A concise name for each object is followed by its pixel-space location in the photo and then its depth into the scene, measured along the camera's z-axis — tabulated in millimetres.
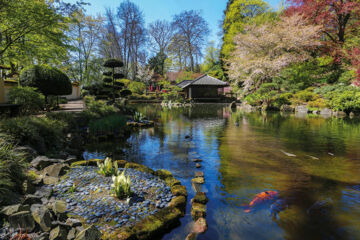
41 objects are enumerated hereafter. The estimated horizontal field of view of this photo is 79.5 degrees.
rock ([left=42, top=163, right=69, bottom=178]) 3938
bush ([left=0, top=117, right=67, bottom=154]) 5133
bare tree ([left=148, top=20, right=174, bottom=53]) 42769
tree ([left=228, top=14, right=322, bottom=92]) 21531
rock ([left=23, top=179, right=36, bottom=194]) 3190
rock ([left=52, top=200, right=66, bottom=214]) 2717
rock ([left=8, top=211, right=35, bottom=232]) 2314
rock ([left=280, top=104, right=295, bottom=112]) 19916
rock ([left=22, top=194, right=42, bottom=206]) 2812
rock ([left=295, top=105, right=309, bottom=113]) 18642
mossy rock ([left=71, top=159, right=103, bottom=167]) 4697
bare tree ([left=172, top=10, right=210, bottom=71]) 41969
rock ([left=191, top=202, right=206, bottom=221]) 3258
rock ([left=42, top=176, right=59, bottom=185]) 3662
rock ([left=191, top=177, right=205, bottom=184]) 4595
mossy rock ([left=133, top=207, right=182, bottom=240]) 2729
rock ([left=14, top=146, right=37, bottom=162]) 4367
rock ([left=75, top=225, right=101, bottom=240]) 2279
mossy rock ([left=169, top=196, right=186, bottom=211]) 3362
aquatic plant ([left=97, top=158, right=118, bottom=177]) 4078
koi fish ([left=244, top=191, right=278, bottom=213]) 3674
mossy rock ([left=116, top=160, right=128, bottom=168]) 4854
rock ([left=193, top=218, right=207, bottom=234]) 2986
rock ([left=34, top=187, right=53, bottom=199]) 3188
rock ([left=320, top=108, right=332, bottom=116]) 17041
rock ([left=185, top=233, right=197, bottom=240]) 2815
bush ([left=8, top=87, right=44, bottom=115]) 9242
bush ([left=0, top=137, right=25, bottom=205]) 2799
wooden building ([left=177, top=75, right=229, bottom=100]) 32284
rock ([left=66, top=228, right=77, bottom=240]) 2359
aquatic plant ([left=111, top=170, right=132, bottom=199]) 3328
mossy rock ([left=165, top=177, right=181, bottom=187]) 4059
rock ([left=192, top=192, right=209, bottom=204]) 3666
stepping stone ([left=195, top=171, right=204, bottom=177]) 4895
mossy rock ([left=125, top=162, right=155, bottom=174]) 4614
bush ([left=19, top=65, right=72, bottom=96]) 11648
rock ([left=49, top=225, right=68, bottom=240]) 2271
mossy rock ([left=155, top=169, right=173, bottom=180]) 4422
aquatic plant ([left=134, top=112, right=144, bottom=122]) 12329
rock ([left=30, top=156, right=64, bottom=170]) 4193
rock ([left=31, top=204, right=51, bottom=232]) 2375
